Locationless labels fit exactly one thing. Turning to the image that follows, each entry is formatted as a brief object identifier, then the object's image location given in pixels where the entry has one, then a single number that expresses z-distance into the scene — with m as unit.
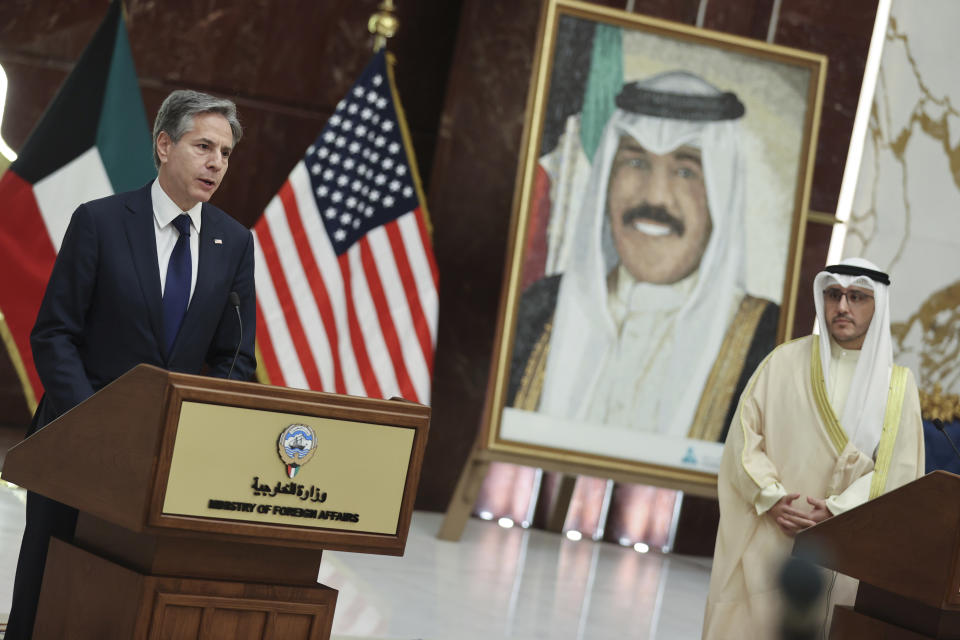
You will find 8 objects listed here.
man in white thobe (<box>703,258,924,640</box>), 7.59
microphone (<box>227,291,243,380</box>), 4.80
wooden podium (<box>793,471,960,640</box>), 5.74
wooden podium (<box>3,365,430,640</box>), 3.99
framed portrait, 12.52
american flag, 12.32
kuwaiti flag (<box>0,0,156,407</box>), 11.20
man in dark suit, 4.82
